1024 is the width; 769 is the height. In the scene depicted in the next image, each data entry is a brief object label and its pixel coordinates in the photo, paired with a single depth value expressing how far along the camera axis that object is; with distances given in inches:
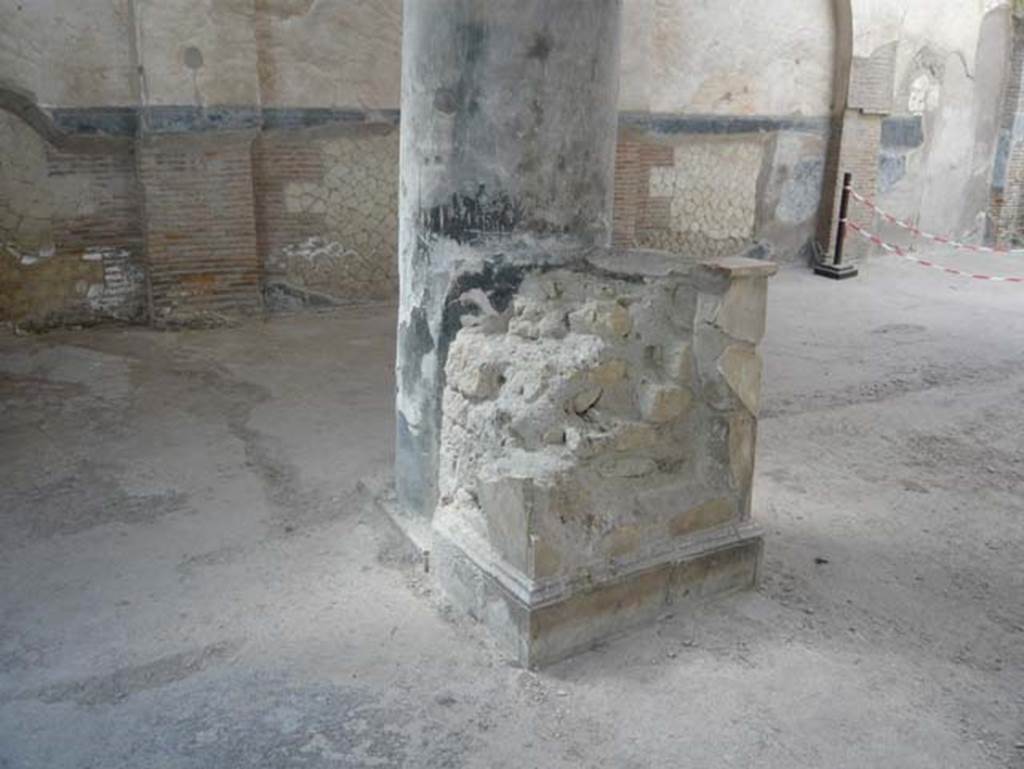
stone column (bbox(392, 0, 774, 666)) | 114.7
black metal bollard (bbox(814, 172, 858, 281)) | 383.2
